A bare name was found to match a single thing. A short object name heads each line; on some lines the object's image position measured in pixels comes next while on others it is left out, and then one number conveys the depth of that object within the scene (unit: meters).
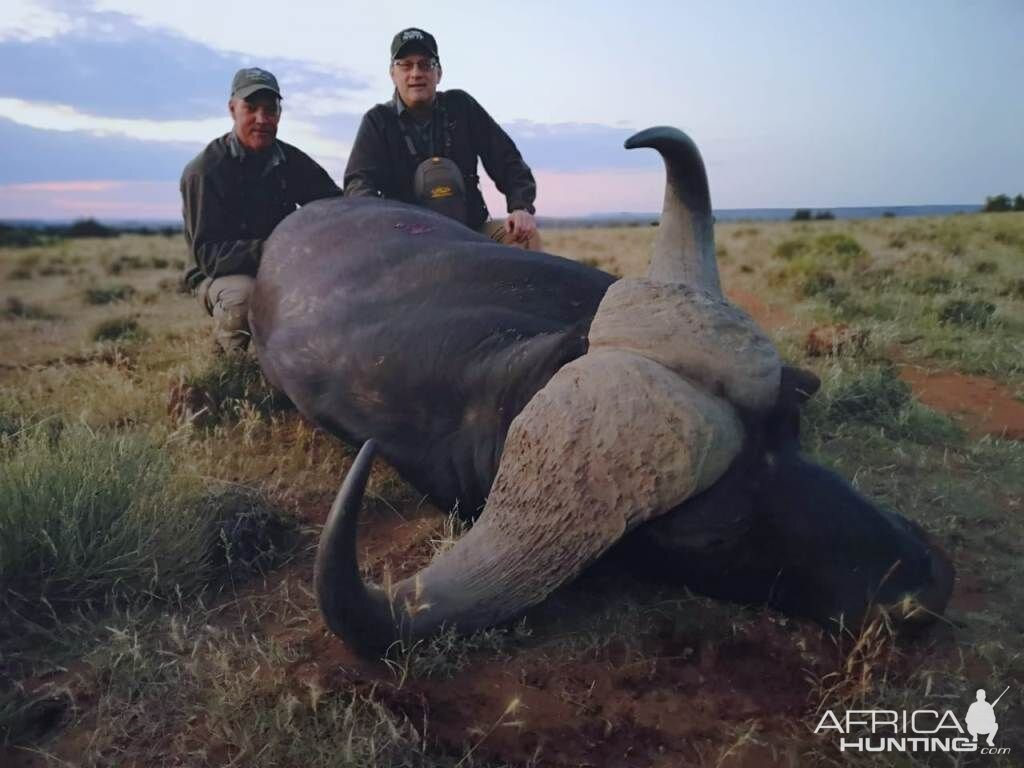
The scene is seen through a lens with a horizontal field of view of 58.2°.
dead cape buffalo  2.06
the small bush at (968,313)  7.77
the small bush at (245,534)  3.09
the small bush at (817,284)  10.02
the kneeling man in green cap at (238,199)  4.95
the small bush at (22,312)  9.40
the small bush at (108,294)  11.06
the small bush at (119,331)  7.86
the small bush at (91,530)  2.77
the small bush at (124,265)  15.78
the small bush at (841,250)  12.33
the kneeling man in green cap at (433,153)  5.24
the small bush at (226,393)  4.68
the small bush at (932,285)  9.62
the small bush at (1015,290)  9.37
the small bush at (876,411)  4.69
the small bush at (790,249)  14.59
